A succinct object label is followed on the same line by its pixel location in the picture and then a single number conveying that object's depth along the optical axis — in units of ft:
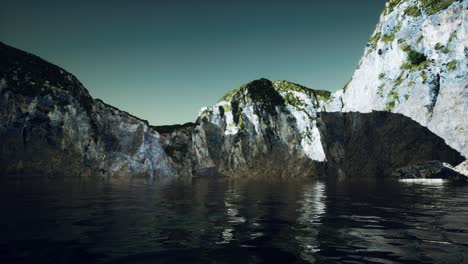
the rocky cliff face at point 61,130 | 462.60
